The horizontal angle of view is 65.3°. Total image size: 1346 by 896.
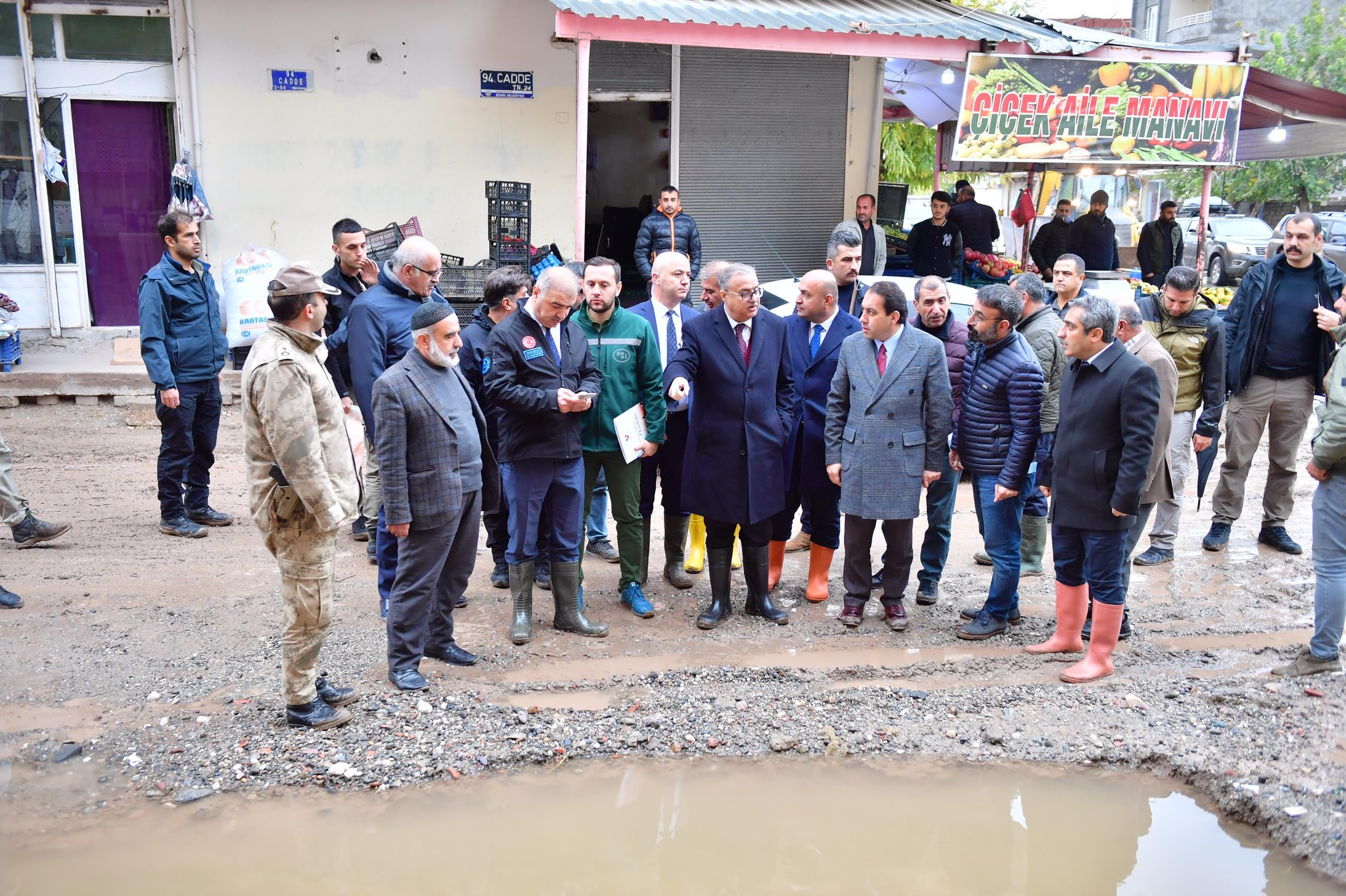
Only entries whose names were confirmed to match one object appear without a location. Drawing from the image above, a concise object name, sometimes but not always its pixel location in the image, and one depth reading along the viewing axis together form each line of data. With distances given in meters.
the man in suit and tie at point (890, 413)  5.55
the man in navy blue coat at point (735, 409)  5.59
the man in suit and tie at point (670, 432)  6.13
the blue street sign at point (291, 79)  10.95
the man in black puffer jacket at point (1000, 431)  5.50
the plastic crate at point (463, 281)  10.15
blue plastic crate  10.00
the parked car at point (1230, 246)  23.41
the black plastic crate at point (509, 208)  10.50
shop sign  10.66
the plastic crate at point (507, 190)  10.46
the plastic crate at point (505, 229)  10.51
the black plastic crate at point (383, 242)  9.66
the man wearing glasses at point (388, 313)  5.77
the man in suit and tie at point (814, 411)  6.00
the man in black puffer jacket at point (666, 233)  10.05
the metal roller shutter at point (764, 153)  12.67
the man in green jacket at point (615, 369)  5.63
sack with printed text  10.51
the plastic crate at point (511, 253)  10.55
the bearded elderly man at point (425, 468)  4.58
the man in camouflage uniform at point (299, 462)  4.04
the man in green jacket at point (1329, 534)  4.97
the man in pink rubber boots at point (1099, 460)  4.85
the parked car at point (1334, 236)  22.97
